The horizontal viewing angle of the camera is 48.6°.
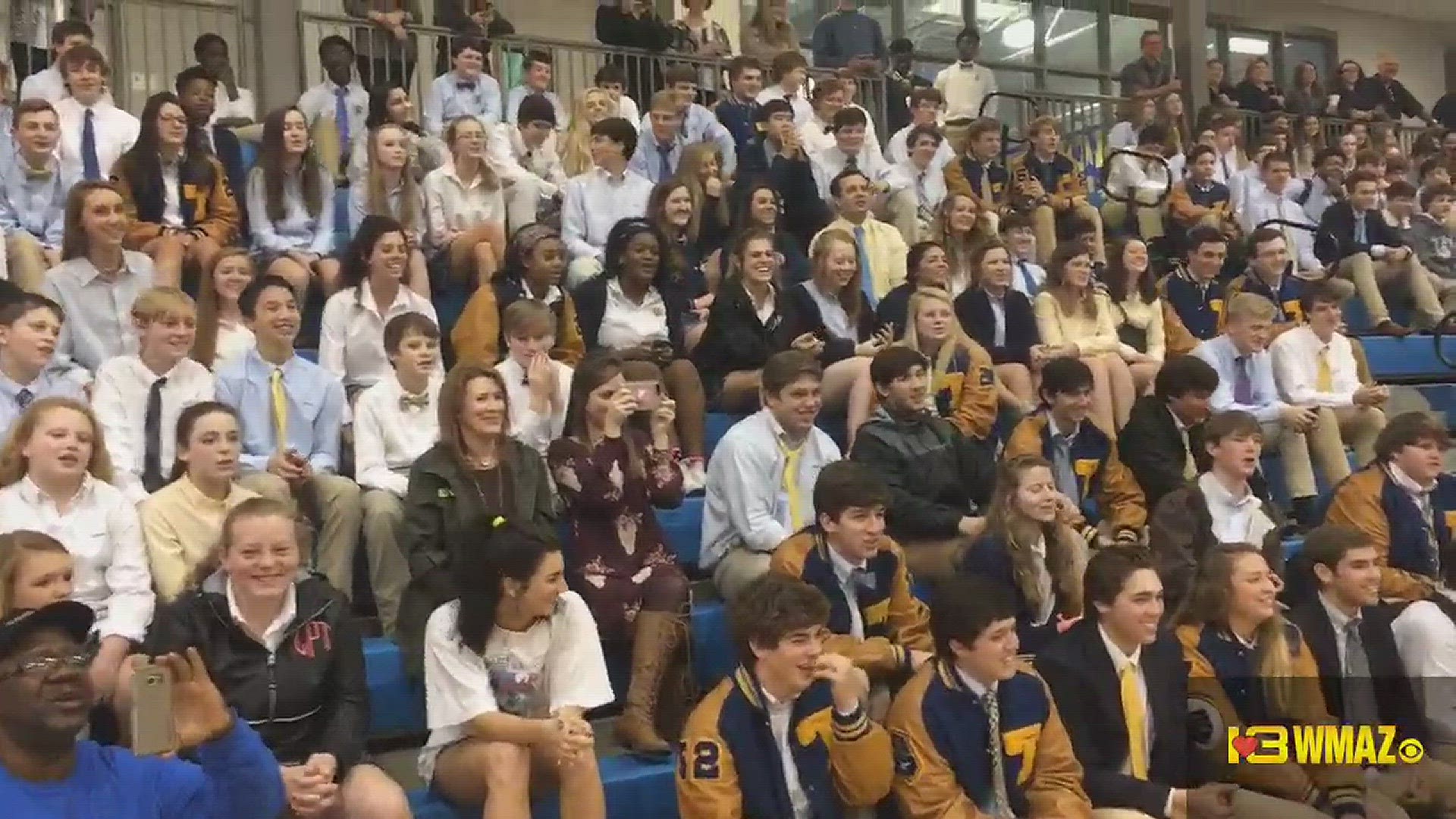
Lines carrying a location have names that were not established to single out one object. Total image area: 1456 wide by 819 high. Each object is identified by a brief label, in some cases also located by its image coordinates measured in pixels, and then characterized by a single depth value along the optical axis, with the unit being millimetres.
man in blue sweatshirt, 2297
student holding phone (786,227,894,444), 5836
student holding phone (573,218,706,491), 5848
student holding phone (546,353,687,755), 3977
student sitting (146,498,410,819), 3238
